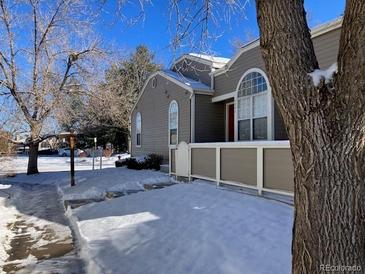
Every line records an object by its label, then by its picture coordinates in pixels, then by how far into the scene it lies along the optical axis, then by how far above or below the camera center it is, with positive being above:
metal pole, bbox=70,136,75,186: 13.01 -0.35
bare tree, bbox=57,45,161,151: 18.31 +2.47
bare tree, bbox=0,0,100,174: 16.17 +4.25
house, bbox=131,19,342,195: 8.01 +0.94
